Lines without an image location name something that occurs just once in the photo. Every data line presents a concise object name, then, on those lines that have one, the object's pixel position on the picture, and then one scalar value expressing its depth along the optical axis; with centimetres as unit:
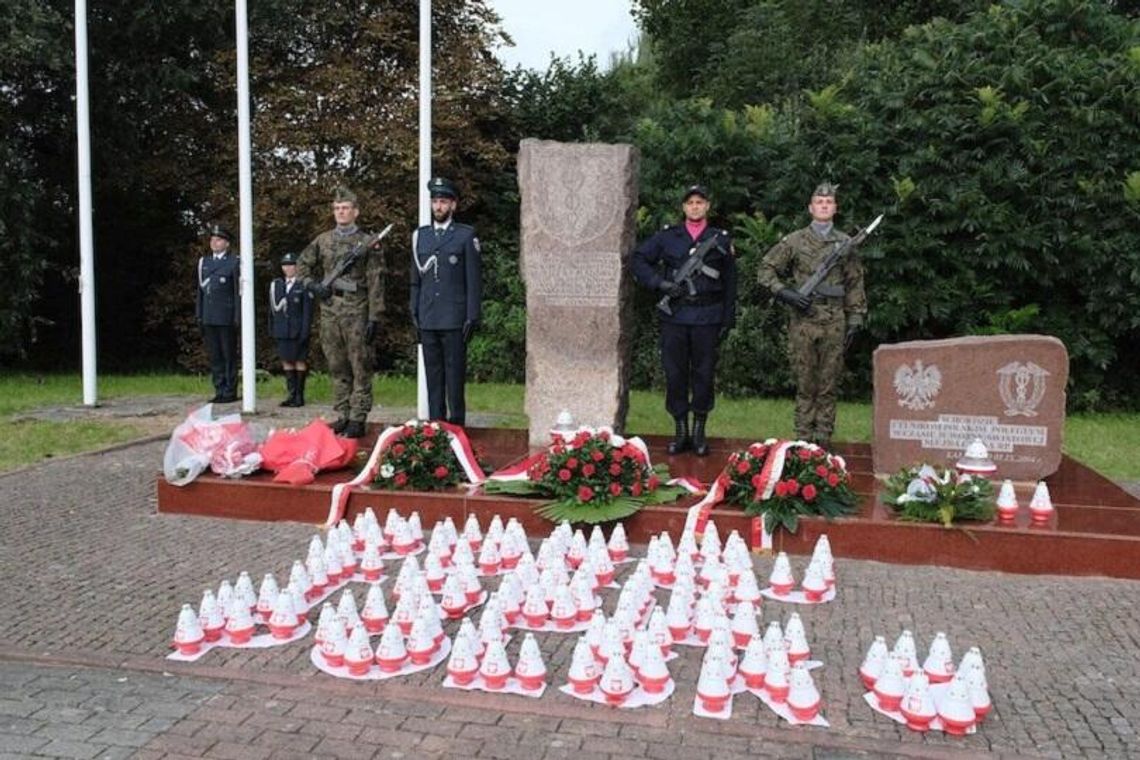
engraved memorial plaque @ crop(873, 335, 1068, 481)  653
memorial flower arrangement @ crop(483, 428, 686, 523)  597
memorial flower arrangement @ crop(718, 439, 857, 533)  579
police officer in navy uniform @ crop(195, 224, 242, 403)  1206
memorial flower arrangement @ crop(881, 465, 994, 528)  566
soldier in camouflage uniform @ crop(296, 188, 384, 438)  834
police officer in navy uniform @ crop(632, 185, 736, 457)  750
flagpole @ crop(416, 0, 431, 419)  982
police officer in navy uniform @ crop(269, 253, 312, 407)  1196
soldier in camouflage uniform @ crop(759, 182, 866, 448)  743
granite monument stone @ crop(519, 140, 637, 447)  761
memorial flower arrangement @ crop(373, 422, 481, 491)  650
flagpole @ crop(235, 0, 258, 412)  1072
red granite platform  548
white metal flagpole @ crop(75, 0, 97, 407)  1131
